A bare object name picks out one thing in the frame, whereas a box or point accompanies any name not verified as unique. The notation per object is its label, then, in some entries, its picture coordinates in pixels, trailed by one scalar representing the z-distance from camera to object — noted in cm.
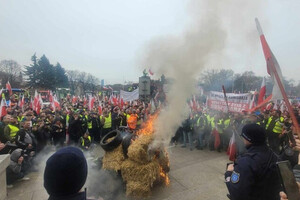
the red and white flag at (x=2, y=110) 888
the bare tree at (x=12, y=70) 5537
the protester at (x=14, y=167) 575
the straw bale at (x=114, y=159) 532
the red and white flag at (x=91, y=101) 1407
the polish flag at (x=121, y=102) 1609
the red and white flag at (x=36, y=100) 1306
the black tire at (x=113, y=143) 561
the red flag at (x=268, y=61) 295
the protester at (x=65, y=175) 143
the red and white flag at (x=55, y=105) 1344
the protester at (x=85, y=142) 854
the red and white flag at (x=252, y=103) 910
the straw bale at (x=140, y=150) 495
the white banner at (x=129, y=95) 1656
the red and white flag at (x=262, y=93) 709
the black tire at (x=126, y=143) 548
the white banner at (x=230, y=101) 958
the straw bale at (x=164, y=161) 544
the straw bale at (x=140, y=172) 495
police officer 235
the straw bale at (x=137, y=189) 488
